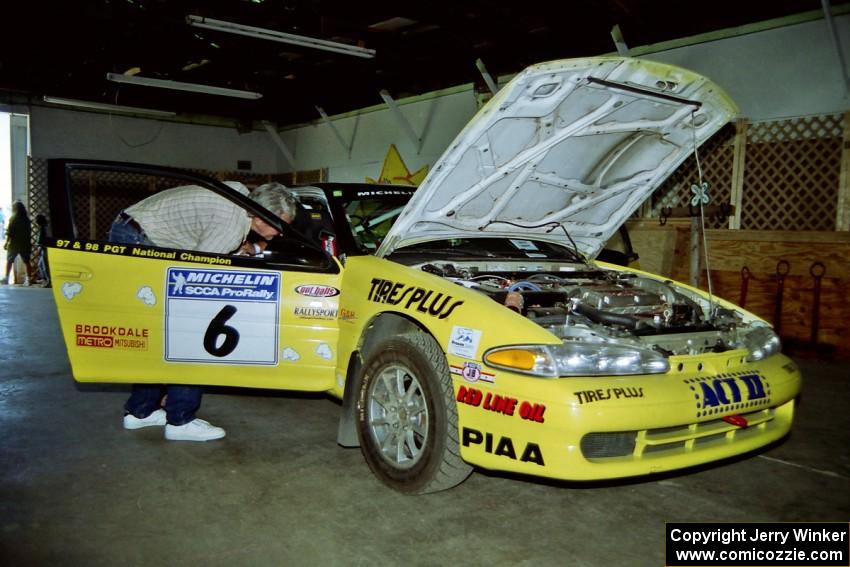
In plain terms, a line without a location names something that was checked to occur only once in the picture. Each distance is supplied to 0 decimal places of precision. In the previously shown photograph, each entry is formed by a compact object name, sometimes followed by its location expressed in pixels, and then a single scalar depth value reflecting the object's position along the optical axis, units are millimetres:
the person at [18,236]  10797
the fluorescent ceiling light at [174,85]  8893
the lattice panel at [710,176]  7555
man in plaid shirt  2957
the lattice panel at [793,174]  6598
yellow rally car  2145
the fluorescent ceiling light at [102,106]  10914
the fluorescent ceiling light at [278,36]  6727
